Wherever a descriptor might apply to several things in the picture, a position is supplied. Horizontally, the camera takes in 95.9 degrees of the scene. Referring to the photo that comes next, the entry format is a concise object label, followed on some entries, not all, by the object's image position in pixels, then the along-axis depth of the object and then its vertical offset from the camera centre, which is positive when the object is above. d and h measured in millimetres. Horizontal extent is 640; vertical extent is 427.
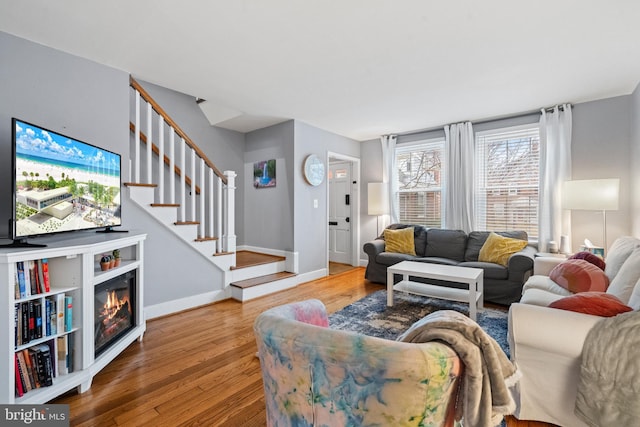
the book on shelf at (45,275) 1665 -368
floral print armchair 732 -456
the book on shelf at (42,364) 1619 -864
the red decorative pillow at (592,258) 2592 -491
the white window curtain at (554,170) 3660 +459
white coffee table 2788 -779
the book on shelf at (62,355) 1744 -874
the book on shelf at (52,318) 1688 -627
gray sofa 3299 -700
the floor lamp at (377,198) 5066 +169
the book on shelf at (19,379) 1539 -900
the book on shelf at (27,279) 1572 -369
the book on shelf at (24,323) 1569 -611
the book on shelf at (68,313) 1755 -627
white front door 5711 -79
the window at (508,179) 4016 +398
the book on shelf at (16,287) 1519 -400
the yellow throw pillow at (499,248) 3555 -530
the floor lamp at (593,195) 2998 +109
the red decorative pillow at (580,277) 2240 -577
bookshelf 1467 -561
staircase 2992 +22
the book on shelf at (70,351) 1784 -875
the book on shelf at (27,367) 1568 -856
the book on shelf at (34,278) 1615 -373
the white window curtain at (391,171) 5121 +648
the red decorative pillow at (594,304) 1422 -511
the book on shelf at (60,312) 1714 -603
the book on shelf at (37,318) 1623 -603
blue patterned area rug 2701 -1147
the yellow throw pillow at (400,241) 4350 -519
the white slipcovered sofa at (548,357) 1406 -783
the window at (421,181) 4797 +444
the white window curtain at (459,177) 4340 +452
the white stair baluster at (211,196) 3559 +164
